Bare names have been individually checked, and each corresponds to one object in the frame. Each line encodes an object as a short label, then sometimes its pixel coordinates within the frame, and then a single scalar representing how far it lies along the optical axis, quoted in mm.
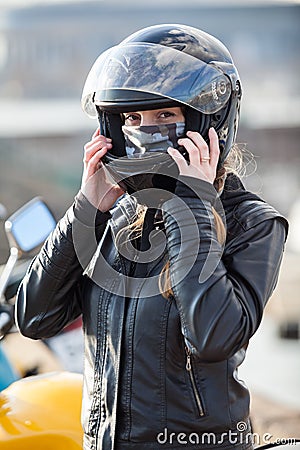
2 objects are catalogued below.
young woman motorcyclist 3783
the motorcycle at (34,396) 4134
